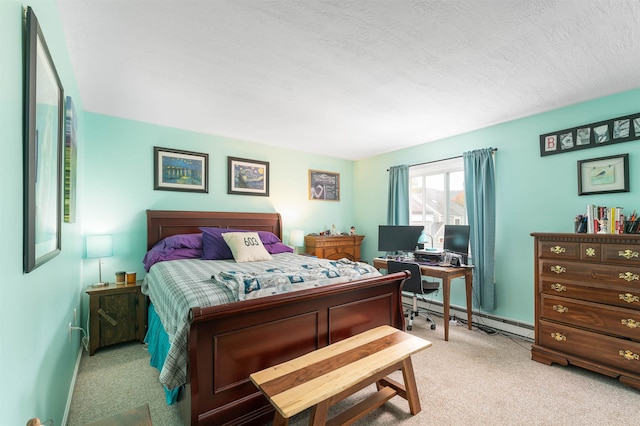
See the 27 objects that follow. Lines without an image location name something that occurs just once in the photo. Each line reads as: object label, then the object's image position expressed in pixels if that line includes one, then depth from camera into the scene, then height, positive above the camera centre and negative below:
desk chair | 3.23 -0.82
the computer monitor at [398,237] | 3.99 -0.34
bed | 1.55 -0.78
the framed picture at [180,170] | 3.54 +0.58
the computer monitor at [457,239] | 3.52 -0.32
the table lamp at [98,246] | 2.87 -0.30
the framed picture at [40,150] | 1.01 +0.28
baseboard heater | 3.17 -1.31
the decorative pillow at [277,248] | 3.78 -0.45
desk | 3.05 -0.70
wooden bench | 1.36 -0.84
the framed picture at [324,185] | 4.95 +0.51
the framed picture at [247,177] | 4.08 +0.56
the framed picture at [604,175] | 2.62 +0.35
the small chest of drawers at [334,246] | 4.55 -0.52
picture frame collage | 2.58 +0.75
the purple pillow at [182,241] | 3.25 -0.30
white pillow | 3.20 -0.36
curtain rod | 3.49 +0.76
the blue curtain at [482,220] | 3.41 -0.09
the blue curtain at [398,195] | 4.48 +0.29
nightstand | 2.71 -0.97
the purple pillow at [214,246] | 3.29 -0.36
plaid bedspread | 1.58 -0.49
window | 4.00 +0.26
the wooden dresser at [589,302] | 2.18 -0.75
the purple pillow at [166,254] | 3.07 -0.43
